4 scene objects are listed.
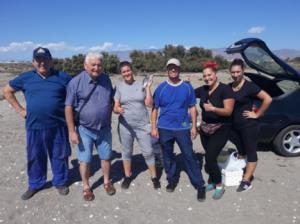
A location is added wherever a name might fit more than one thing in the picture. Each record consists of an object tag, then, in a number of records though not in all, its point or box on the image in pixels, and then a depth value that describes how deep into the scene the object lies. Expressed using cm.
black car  499
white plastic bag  433
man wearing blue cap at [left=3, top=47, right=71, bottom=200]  376
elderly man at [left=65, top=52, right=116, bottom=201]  363
